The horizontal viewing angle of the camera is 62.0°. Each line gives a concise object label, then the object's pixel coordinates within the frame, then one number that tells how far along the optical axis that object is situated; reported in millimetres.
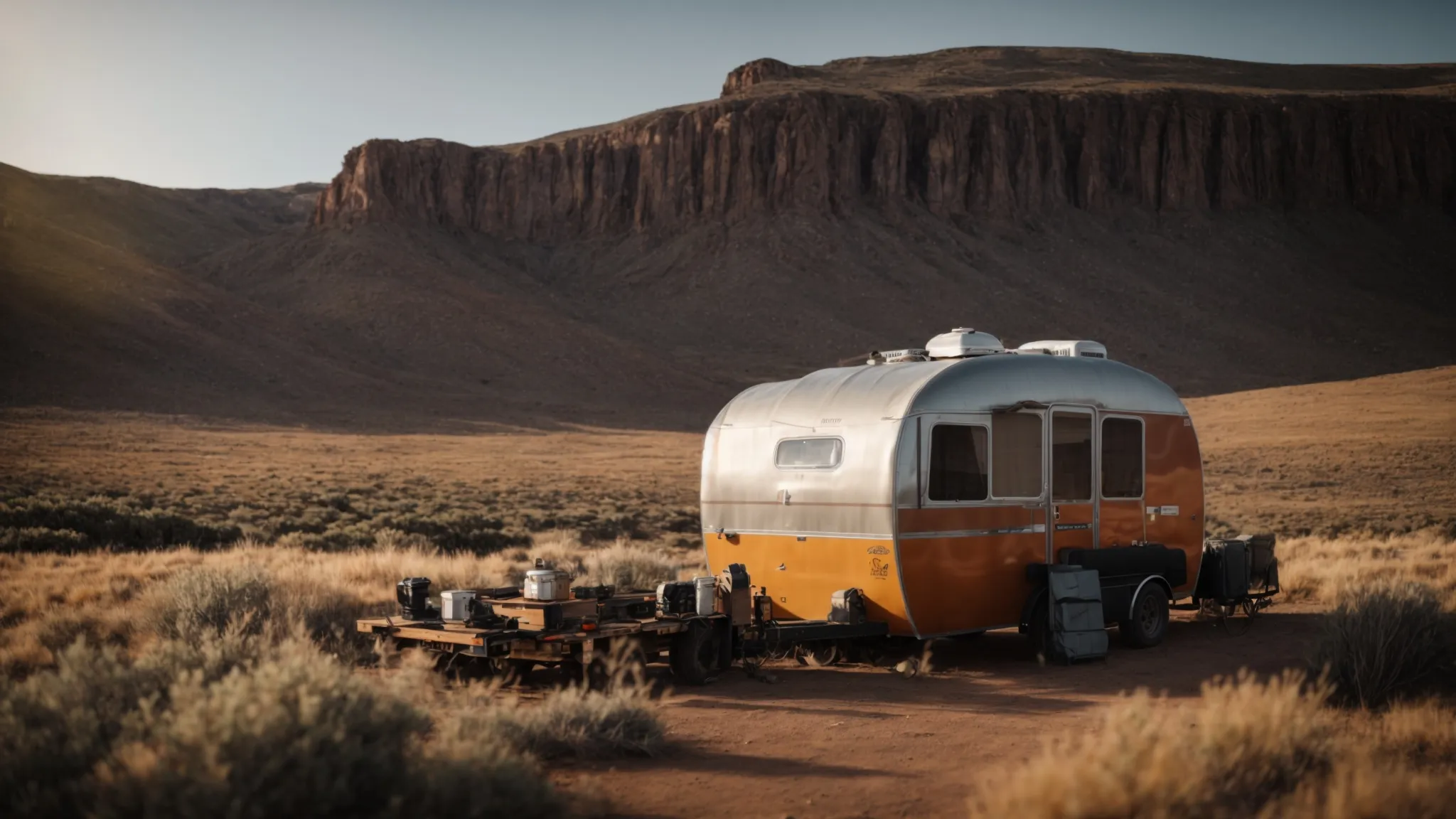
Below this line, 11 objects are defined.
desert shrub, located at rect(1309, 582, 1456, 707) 8641
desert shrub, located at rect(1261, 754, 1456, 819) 5145
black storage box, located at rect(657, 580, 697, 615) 10023
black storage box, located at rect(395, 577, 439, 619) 9867
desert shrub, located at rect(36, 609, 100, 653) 10086
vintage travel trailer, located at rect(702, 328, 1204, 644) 10203
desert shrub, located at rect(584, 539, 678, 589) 14206
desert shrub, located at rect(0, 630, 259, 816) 5148
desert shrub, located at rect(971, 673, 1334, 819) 5168
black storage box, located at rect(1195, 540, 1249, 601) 12711
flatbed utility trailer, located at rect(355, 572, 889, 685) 8922
